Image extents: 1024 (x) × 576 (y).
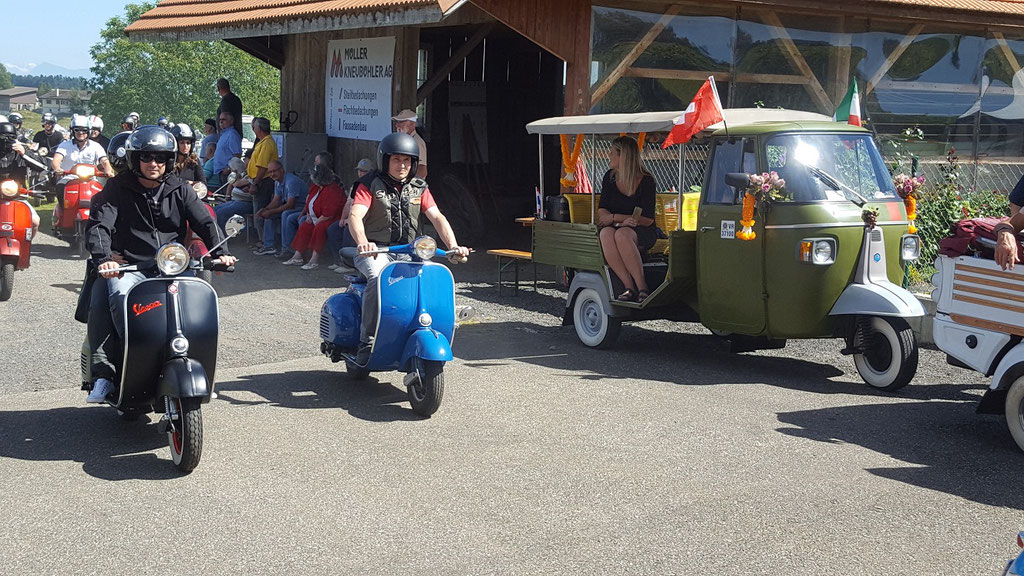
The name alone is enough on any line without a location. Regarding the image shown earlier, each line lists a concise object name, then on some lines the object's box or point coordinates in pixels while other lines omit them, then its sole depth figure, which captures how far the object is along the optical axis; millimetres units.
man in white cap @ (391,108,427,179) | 12155
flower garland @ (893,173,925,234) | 8570
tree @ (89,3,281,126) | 83812
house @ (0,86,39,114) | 165025
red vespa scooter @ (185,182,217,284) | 6750
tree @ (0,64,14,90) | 185800
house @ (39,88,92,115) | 161175
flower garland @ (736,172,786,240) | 8031
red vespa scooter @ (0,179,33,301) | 11094
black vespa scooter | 5621
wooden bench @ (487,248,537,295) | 12023
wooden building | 12992
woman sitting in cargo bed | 9328
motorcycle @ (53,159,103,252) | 14227
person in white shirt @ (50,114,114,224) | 16481
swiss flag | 8406
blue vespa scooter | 6934
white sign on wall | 15430
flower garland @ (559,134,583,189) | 11061
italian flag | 9969
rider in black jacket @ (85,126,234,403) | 6113
